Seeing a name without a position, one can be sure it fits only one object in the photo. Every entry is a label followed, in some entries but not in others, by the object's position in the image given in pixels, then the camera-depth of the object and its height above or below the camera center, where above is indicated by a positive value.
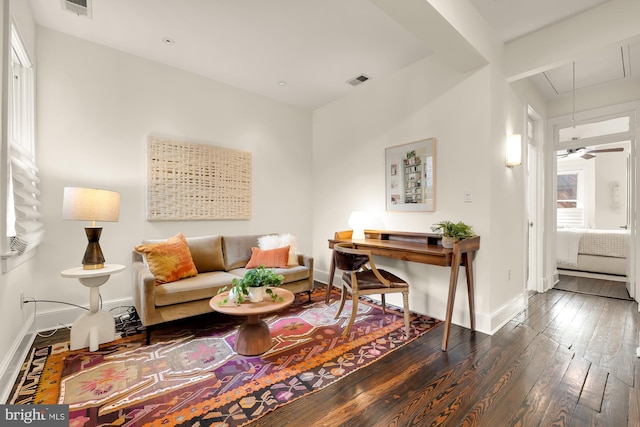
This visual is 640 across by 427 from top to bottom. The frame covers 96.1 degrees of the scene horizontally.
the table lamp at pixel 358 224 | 3.57 -0.15
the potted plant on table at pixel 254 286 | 2.21 -0.57
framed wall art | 3.09 +0.41
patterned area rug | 1.59 -1.09
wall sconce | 2.82 +0.61
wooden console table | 2.39 -0.35
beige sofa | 2.39 -0.66
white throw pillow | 3.49 -0.38
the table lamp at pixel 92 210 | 2.29 +0.02
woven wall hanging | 3.22 +0.38
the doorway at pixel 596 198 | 3.63 +0.31
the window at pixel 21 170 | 1.91 +0.33
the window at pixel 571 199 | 7.02 +0.32
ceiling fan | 5.18 +1.29
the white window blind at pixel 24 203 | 2.04 +0.08
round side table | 2.27 -0.88
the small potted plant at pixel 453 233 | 2.51 -0.18
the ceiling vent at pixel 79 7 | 2.34 +1.72
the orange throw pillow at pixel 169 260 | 2.64 -0.45
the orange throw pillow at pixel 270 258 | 3.39 -0.54
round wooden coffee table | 2.13 -0.90
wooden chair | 2.54 -0.64
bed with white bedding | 4.47 -0.64
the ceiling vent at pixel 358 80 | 3.61 +1.70
